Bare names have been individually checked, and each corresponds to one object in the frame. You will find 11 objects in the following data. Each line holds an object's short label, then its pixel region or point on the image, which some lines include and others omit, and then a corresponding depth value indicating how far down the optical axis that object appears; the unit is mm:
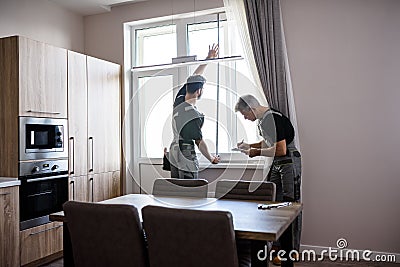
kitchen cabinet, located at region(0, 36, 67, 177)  3260
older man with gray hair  3410
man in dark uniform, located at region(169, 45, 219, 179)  3547
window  4156
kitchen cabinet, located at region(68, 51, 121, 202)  3863
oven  3293
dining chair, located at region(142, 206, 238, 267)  1784
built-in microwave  3299
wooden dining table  1892
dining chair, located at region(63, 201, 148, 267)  1970
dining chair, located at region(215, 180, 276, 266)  2854
